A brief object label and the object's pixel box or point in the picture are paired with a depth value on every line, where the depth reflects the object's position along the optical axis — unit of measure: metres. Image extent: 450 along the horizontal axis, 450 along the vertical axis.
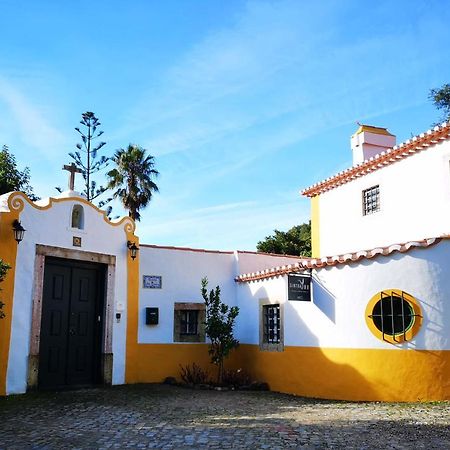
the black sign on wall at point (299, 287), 10.61
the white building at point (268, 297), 8.91
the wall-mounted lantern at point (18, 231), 9.74
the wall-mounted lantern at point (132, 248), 11.84
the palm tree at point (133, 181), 25.11
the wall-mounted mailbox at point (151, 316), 11.96
